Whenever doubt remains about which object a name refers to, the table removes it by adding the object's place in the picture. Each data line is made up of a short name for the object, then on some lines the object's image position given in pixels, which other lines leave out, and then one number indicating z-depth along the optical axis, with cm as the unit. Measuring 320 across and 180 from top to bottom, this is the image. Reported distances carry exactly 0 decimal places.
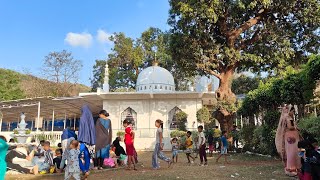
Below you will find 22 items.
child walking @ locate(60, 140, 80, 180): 608
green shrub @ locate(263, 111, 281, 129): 1142
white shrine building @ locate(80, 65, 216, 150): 2284
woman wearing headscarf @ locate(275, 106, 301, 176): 648
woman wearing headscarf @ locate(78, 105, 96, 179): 788
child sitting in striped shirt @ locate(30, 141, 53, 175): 813
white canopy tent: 2095
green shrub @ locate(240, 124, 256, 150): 1450
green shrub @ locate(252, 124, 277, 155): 1147
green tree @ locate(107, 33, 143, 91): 3534
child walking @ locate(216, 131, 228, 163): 1093
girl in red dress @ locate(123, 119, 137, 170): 838
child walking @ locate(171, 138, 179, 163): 1115
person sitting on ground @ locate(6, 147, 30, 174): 834
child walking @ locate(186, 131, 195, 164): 1072
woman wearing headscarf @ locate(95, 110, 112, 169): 848
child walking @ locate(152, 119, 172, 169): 852
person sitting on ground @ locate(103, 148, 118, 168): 913
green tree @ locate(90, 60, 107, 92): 3722
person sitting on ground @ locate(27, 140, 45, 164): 856
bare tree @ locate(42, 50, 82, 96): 3638
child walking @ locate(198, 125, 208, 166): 1010
